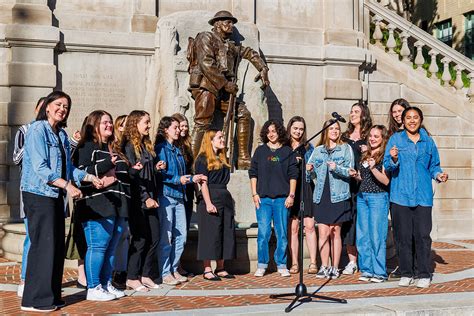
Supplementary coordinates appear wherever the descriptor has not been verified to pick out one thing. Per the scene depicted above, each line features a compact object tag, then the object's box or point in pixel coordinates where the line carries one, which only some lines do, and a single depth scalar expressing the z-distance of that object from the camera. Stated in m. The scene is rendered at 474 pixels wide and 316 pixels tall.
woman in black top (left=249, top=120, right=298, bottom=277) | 9.08
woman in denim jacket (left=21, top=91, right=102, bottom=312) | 6.67
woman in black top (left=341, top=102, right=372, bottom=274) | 9.27
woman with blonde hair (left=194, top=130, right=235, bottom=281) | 8.63
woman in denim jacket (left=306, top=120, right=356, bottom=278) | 9.05
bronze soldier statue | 12.23
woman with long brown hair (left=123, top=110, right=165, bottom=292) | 8.01
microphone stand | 7.00
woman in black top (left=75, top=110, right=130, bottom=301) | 7.18
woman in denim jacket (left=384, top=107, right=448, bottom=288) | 8.34
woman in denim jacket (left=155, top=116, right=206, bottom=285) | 8.41
